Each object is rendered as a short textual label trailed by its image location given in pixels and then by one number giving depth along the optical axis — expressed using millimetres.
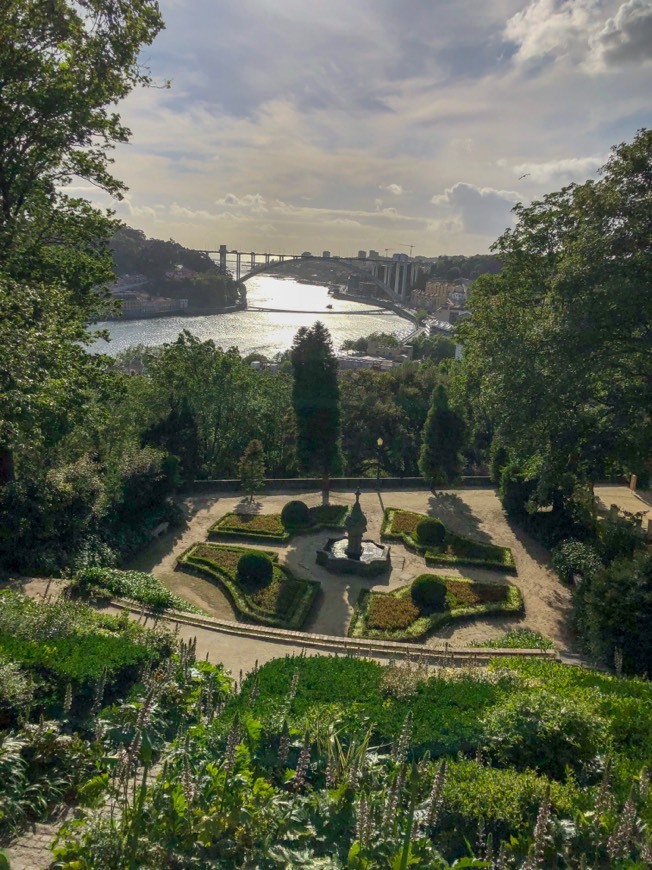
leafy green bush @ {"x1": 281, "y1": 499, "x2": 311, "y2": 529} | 20625
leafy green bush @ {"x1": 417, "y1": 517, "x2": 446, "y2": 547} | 19531
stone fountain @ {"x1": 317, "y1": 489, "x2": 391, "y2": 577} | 17906
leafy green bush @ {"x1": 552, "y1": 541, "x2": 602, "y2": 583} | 16797
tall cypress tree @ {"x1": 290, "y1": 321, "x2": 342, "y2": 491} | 23578
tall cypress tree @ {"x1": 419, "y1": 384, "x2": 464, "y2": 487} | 24703
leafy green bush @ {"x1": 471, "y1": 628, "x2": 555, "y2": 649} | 12859
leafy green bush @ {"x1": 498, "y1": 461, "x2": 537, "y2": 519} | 21281
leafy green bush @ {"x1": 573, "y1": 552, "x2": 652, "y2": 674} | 11023
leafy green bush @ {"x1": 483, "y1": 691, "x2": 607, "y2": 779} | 6406
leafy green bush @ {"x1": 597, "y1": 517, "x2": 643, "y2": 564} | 14867
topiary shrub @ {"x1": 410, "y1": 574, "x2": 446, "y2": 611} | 15508
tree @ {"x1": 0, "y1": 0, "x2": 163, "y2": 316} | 13633
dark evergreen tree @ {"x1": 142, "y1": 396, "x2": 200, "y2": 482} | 23859
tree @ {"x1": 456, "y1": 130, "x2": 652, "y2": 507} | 14977
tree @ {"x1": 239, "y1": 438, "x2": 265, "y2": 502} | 22516
